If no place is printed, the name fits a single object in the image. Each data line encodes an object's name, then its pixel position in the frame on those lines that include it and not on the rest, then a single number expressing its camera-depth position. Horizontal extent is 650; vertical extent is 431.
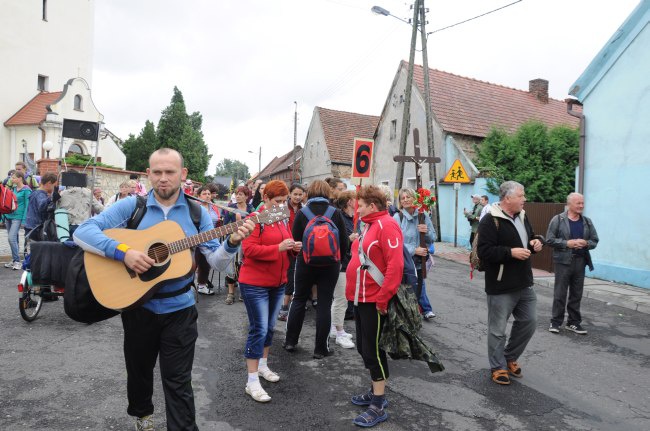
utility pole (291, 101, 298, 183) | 40.20
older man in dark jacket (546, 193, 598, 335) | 6.70
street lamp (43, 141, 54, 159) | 21.73
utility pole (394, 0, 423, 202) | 16.79
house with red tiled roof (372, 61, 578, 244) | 19.94
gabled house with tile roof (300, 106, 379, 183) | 34.28
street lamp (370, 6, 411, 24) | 16.62
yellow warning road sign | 16.16
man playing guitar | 2.87
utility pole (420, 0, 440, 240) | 17.03
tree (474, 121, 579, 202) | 15.82
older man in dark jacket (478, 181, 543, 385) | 4.73
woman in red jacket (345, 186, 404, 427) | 3.76
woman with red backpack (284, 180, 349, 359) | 5.02
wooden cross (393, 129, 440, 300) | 6.47
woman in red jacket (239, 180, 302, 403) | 4.21
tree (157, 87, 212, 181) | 46.16
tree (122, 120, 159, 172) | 43.22
